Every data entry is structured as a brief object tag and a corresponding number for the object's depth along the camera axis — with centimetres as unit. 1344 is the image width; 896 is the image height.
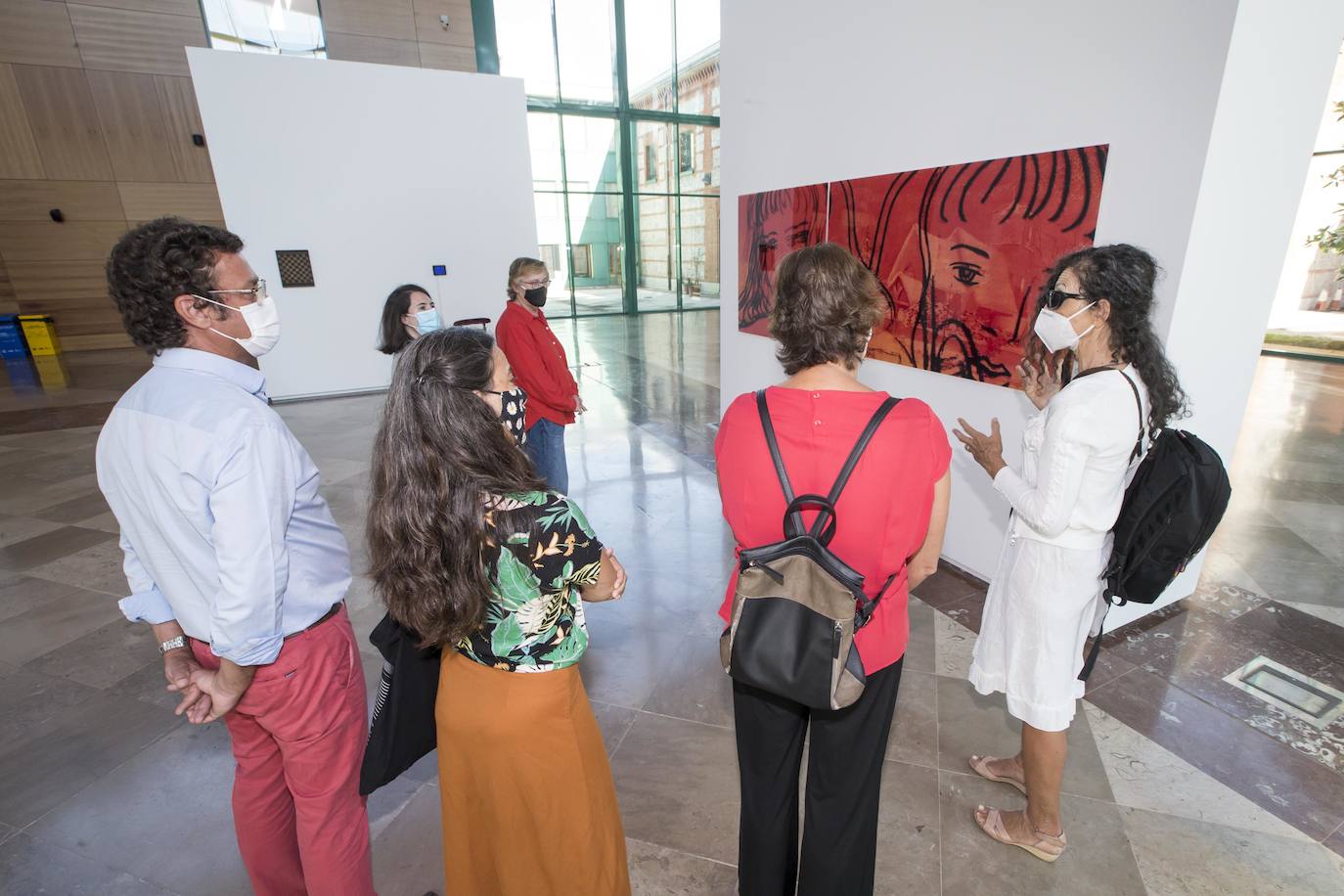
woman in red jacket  370
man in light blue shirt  138
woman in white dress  175
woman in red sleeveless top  135
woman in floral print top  129
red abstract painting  302
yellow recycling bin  1248
